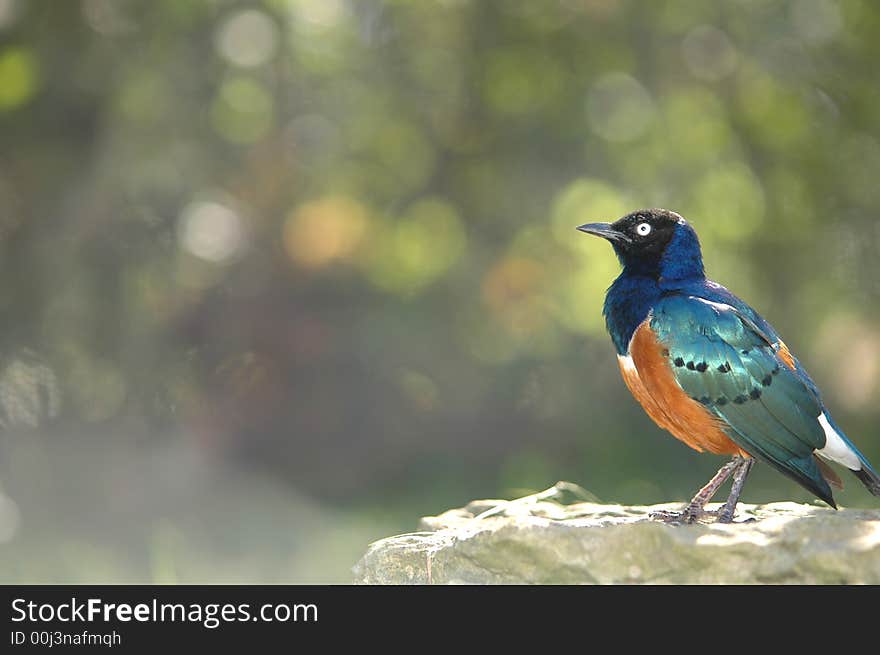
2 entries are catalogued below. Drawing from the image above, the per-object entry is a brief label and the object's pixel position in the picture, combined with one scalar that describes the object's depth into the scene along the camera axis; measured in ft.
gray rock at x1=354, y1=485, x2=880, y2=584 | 23.04
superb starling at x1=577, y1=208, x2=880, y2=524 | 27.66
